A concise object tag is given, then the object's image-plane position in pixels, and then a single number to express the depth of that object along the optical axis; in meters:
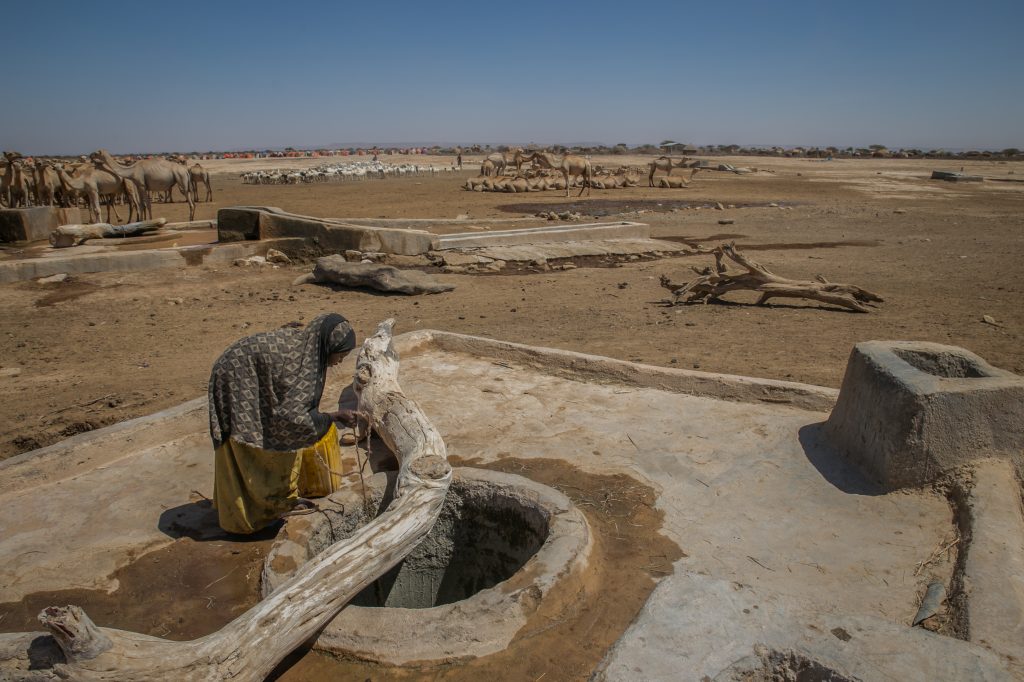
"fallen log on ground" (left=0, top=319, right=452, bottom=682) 2.27
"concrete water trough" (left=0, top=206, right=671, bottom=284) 10.54
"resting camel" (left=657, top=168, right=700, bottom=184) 28.69
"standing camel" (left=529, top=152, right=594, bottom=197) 25.14
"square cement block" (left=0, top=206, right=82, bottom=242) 13.02
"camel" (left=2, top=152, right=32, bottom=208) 16.51
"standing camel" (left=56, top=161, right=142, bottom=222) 16.17
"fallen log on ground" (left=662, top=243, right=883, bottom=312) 8.80
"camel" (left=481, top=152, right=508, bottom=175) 33.38
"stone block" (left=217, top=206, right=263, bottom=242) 12.31
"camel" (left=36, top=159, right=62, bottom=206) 17.27
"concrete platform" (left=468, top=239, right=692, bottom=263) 12.12
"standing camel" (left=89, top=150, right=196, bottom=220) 18.22
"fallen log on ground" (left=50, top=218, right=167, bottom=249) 12.25
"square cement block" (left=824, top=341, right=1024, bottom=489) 3.80
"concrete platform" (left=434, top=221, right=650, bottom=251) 12.49
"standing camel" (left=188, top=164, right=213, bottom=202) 22.41
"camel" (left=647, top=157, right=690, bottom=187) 29.31
